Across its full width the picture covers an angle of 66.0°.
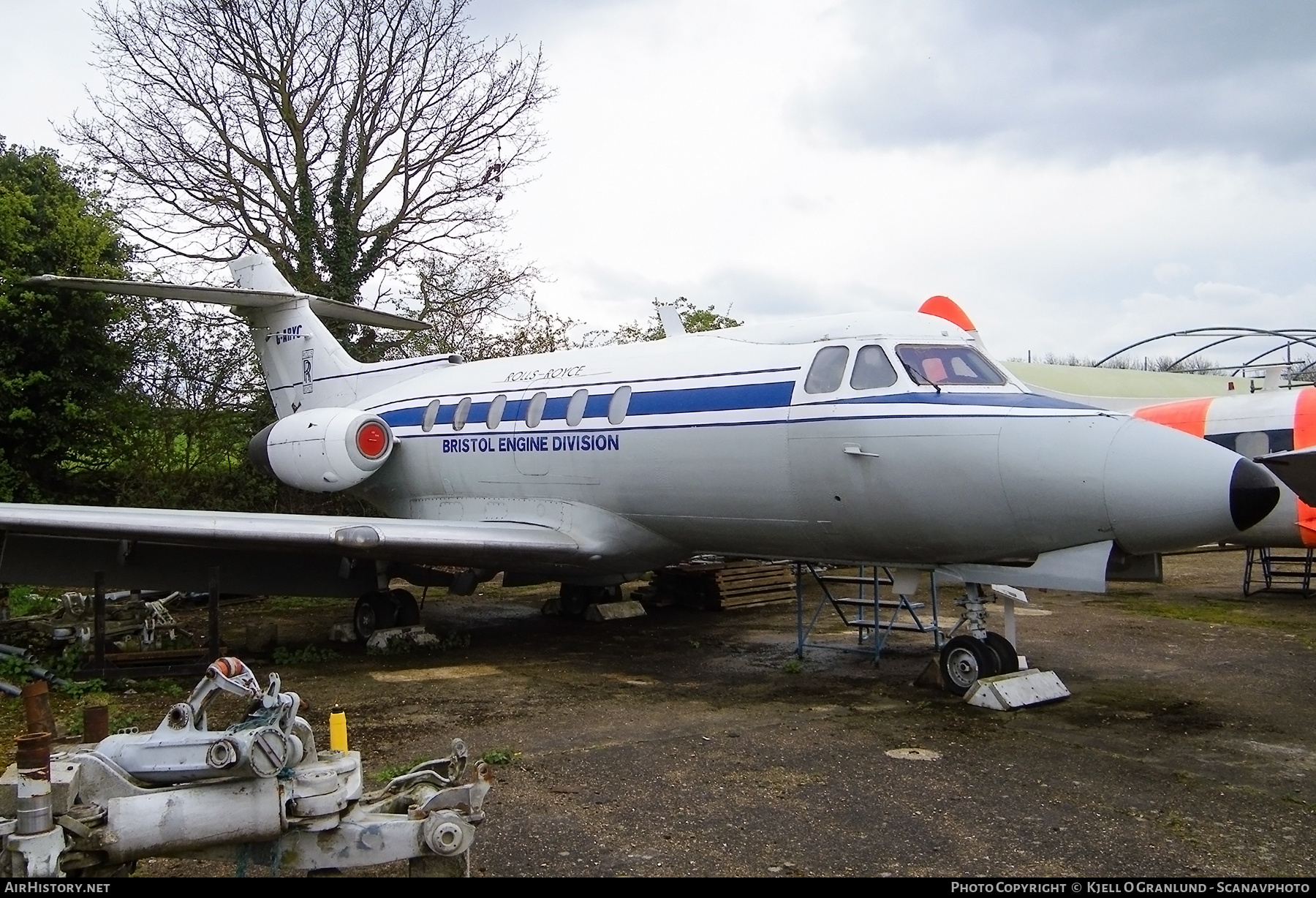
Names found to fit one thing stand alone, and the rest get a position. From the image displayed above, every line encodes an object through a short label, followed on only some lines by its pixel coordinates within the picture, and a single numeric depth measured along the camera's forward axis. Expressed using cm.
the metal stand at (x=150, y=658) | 931
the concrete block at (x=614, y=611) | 1321
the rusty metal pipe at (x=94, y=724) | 420
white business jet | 719
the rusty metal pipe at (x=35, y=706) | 371
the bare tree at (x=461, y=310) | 2314
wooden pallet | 1391
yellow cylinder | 436
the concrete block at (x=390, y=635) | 1100
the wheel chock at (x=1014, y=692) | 778
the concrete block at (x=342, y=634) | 1180
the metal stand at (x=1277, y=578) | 1476
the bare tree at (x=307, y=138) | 2177
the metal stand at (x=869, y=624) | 975
